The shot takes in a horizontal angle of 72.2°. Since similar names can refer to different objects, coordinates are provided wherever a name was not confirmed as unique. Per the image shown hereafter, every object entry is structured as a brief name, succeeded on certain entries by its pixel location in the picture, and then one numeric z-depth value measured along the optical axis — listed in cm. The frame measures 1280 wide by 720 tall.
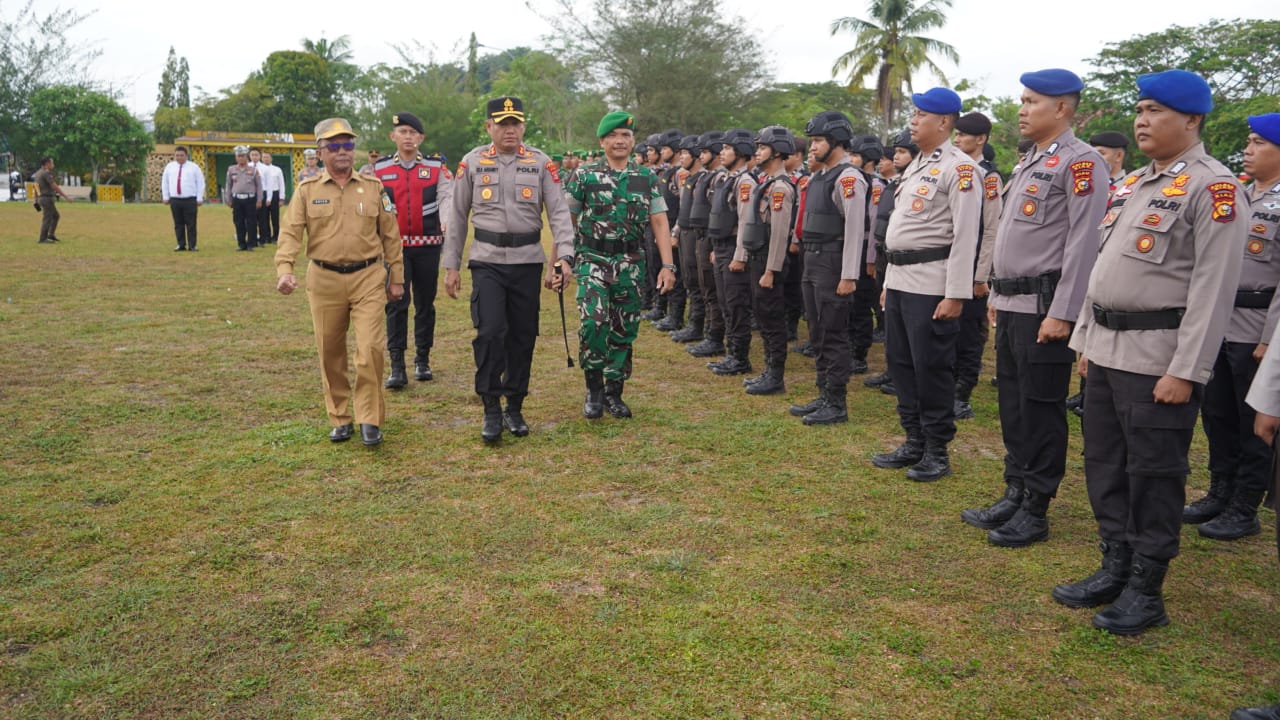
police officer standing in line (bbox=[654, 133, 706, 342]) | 946
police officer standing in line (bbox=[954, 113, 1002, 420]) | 593
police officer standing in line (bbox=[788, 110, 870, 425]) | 640
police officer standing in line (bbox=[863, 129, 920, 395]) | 748
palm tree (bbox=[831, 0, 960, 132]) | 3747
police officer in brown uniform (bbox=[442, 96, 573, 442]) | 583
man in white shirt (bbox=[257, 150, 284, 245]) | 1866
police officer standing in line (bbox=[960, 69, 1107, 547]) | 397
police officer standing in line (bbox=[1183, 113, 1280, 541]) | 446
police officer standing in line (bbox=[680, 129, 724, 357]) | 891
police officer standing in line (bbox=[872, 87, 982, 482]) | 477
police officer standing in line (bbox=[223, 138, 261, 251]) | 1744
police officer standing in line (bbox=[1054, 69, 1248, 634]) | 327
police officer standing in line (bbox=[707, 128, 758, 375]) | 800
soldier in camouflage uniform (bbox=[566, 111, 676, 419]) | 612
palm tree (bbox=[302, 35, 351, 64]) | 6962
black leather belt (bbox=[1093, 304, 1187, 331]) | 338
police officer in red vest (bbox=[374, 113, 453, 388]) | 705
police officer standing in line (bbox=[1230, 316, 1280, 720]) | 288
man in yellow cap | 556
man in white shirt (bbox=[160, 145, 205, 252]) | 1630
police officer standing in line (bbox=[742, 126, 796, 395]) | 714
